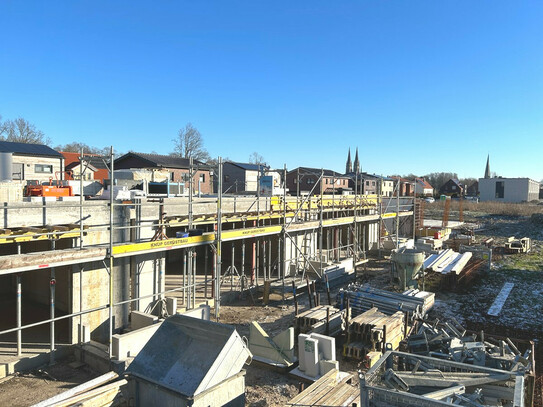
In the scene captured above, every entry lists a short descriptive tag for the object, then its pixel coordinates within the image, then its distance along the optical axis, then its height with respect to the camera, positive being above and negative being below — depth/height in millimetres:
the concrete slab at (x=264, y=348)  10340 -4207
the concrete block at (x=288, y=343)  10398 -4033
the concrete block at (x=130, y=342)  9633 -3826
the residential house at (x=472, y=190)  116750 +1120
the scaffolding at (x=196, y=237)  9814 -1579
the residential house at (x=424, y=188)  96469 +1283
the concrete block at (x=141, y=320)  11374 -3783
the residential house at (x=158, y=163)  38125 +2748
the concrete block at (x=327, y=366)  9492 -4203
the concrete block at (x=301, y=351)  9984 -4057
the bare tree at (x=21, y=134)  49875 +7081
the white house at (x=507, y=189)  89938 +1164
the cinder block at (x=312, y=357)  9727 -4088
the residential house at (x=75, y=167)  28812 +2287
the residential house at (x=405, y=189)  73244 +816
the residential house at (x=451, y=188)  100800 +1410
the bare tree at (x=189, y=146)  59812 +6812
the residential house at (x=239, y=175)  44312 +1938
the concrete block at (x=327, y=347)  9820 -3877
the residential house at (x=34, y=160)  27391 +2126
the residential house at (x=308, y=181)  61344 +1731
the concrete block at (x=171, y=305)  12789 -3739
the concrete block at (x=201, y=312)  11760 -3664
